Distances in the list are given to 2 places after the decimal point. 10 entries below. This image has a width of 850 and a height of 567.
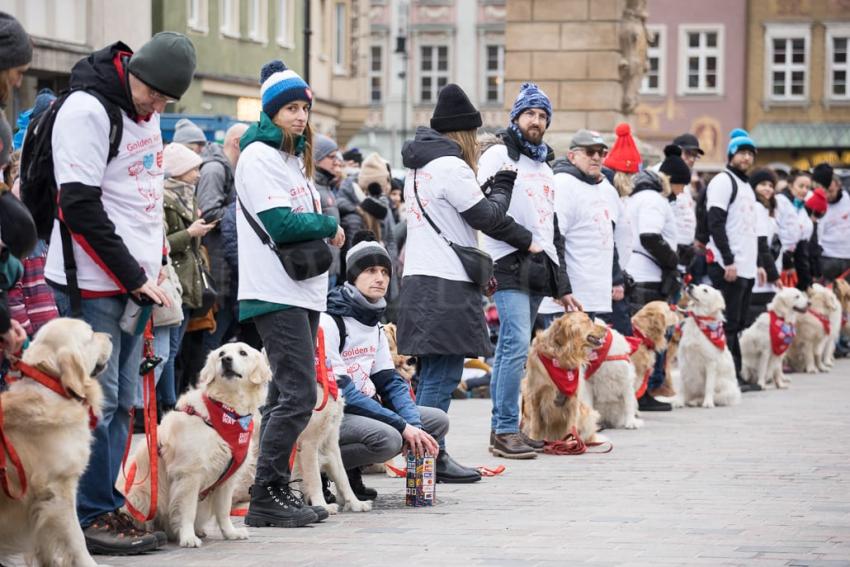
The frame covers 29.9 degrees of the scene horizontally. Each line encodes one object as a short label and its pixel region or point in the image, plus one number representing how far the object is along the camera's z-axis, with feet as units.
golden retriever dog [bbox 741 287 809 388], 52.16
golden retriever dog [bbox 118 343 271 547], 23.02
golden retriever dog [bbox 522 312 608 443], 35.37
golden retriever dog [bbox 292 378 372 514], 26.16
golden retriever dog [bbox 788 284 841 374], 58.08
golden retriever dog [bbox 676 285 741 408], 45.91
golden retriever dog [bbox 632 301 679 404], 43.09
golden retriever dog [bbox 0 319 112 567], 19.22
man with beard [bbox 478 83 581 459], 32.65
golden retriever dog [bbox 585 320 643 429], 39.63
